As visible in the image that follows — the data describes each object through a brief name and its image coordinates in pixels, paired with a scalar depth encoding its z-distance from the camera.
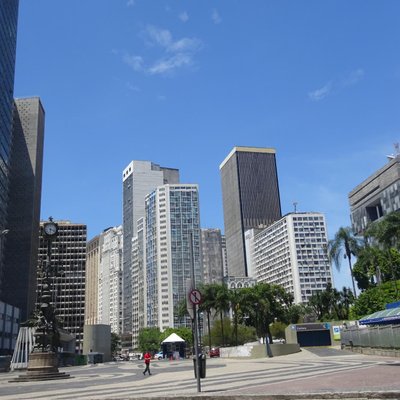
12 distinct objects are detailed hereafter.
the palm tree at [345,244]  67.50
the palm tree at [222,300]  70.12
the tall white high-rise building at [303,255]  187.75
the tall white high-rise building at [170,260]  188.62
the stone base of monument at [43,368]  30.81
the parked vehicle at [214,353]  62.66
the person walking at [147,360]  31.04
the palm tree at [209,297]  70.62
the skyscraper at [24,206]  113.81
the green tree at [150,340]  144.88
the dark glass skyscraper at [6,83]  90.25
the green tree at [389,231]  55.31
